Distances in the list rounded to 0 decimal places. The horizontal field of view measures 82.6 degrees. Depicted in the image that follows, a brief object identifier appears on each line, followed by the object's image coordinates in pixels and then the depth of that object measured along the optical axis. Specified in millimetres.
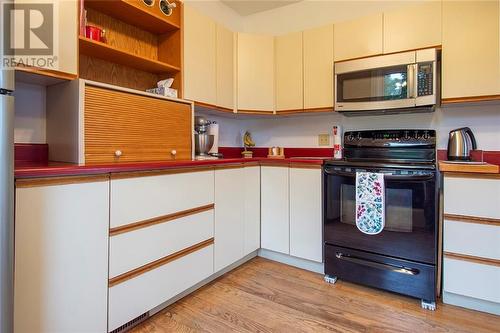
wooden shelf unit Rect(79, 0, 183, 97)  1735
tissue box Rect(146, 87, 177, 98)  1952
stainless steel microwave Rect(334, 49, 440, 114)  1936
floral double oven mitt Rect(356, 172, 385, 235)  1836
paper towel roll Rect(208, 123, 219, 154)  2346
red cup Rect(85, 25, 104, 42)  1613
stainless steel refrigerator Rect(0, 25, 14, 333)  953
